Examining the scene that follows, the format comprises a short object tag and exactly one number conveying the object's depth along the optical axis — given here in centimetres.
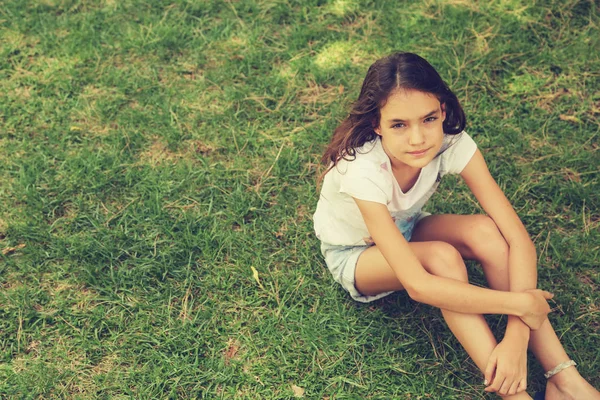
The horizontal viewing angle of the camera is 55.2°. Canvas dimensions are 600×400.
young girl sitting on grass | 214
